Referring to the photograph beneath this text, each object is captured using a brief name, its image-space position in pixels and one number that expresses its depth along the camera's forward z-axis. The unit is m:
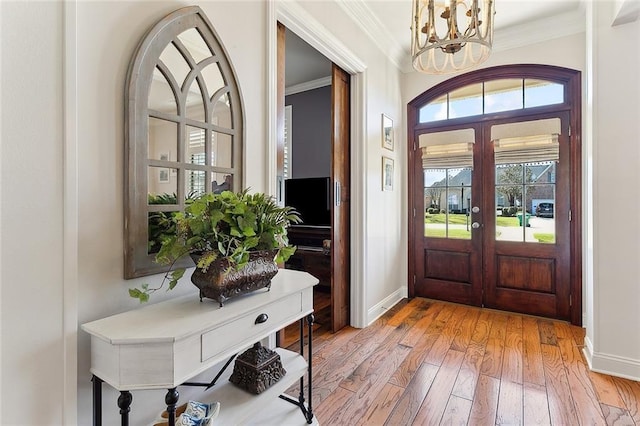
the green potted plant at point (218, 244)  1.15
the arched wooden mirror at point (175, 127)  1.20
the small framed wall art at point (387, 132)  3.35
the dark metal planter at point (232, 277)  1.16
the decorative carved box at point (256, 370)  1.39
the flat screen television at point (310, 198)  3.98
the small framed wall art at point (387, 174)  3.37
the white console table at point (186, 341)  0.94
